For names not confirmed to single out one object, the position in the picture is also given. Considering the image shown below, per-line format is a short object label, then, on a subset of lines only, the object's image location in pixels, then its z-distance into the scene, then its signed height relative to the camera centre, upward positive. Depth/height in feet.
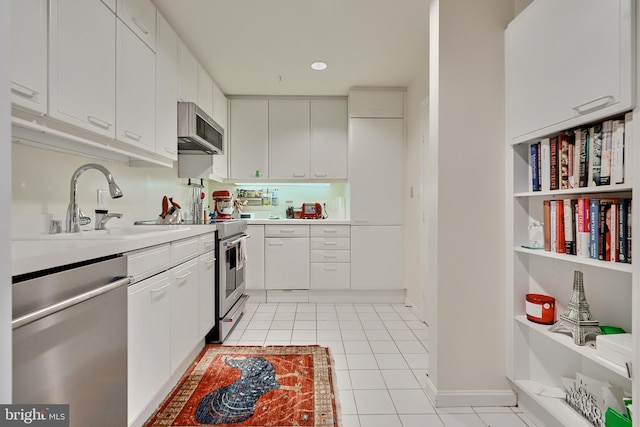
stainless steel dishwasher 2.64 -1.23
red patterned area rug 5.25 -3.35
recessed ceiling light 10.05 +4.75
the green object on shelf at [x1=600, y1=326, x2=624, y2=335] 4.21 -1.53
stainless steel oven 8.27 -1.82
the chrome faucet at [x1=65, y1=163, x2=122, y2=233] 5.34 +0.29
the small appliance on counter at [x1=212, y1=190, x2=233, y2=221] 10.75 +0.30
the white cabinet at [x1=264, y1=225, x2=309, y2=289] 12.07 -1.60
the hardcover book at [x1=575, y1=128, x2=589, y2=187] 4.30 +0.82
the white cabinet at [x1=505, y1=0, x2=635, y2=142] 3.60 +2.01
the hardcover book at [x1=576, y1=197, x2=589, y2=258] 4.26 -0.18
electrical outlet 6.56 +0.31
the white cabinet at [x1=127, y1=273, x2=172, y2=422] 4.43 -1.93
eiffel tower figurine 4.40 -1.45
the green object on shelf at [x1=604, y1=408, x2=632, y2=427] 3.82 -2.50
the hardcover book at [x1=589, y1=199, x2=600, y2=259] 4.11 -0.16
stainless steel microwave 8.27 +2.27
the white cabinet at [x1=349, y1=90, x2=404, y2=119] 12.10 +4.21
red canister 5.15 -1.54
